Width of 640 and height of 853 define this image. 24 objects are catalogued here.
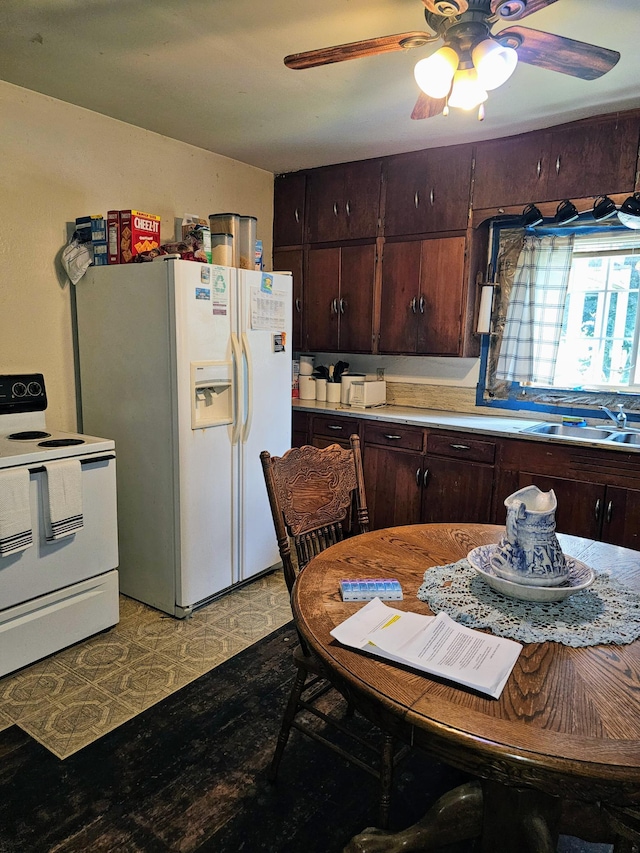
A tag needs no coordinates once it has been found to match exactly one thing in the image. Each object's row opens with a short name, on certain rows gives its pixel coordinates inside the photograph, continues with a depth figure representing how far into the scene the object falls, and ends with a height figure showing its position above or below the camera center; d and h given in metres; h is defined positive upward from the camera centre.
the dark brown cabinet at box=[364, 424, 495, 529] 3.11 -0.83
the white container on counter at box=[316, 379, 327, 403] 3.98 -0.37
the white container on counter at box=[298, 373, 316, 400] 4.05 -0.36
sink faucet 3.07 -0.41
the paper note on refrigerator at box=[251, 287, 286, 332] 2.86 +0.13
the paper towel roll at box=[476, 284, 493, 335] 3.37 +0.19
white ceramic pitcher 1.26 -0.45
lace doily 1.14 -0.58
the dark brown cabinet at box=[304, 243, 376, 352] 3.72 +0.27
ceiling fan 1.52 +0.84
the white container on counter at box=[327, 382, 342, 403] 3.92 -0.38
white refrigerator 2.55 -0.35
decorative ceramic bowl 1.24 -0.55
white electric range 2.18 -0.94
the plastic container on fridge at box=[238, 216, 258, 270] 2.94 +0.48
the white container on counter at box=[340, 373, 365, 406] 3.85 -0.30
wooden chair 1.68 -0.56
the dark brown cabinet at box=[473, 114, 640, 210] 2.78 +0.94
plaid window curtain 3.29 +0.19
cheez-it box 2.65 +0.47
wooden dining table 0.83 -0.60
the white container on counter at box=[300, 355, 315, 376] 4.15 -0.22
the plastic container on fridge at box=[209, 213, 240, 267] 2.87 +0.56
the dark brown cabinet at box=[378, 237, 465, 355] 3.38 +0.27
